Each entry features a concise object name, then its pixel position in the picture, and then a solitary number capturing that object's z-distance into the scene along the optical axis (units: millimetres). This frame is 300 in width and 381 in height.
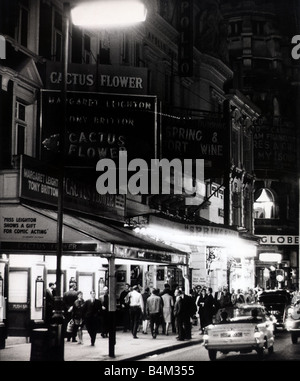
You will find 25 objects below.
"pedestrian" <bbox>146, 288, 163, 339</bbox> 24297
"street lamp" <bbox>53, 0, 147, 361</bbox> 13672
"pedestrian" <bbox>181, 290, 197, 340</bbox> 24234
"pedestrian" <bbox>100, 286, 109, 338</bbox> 23484
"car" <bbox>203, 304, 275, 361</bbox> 17891
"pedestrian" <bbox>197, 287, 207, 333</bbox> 26953
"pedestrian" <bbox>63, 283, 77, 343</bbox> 22109
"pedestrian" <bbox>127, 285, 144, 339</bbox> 24016
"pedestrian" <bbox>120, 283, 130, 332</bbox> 26641
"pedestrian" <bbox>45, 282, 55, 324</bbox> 21144
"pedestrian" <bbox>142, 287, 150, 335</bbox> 26281
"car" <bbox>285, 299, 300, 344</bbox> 22406
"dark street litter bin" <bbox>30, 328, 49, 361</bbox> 14758
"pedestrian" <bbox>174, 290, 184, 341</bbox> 23859
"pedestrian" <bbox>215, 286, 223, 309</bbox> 28166
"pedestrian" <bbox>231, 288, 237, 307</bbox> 34794
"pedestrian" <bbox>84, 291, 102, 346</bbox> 20891
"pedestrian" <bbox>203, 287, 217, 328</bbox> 26234
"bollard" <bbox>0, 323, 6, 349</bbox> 19391
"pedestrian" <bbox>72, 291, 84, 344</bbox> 21250
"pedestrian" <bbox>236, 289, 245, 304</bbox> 33912
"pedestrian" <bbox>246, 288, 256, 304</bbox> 35119
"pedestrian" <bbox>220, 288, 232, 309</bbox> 29234
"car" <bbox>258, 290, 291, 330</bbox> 27578
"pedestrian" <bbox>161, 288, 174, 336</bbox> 25578
